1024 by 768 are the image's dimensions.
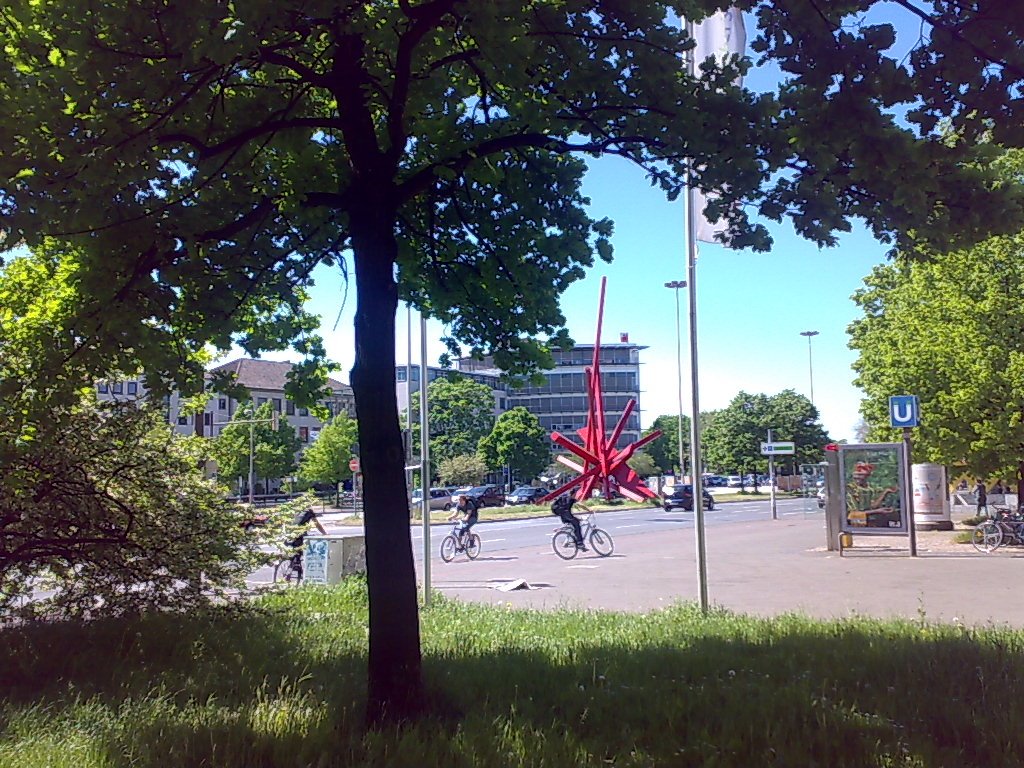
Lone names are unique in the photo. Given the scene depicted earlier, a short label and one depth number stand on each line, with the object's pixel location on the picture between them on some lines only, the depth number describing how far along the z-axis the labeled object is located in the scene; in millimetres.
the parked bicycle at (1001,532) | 18781
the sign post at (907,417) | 18172
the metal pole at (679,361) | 32500
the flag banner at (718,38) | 8805
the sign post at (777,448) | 34728
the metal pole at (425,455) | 11305
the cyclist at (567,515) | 20688
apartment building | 80675
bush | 7762
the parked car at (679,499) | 50594
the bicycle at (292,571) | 16203
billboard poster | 19328
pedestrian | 31766
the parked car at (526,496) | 64188
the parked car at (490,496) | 61938
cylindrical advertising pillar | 25172
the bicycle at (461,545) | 21891
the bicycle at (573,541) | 21000
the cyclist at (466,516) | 21828
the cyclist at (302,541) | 15632
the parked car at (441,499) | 62406
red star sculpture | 43344
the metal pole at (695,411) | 10008
